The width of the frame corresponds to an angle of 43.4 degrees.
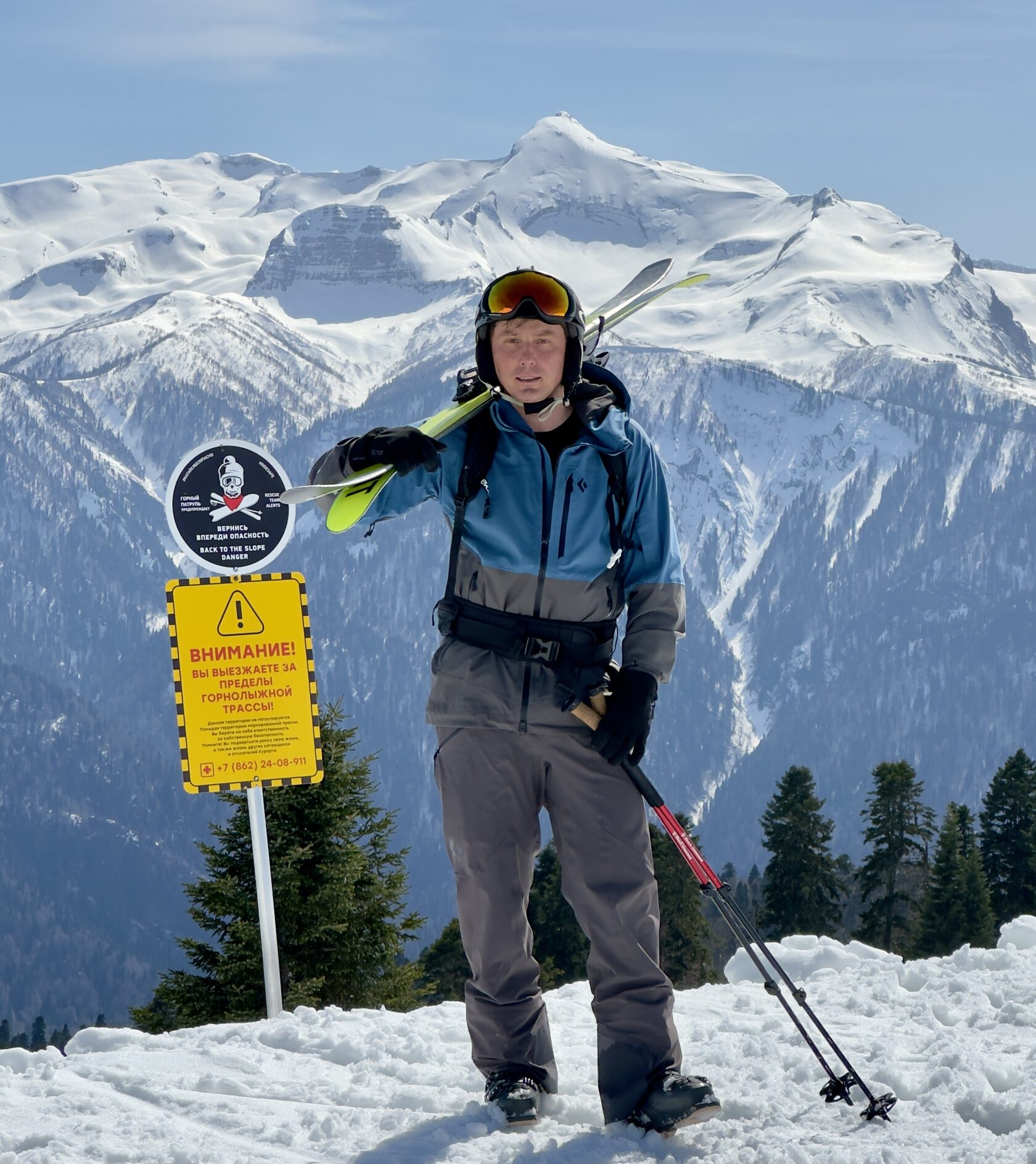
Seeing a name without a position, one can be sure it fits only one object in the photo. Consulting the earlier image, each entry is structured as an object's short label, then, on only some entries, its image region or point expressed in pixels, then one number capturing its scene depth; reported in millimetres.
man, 4035
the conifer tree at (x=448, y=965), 29422
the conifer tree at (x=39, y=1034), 111450
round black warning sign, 6574
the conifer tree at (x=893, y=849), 39562
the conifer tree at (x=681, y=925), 27734
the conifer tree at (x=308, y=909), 14031
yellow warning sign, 6574
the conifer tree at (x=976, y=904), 34312
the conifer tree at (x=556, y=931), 28547
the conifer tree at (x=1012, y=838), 36656
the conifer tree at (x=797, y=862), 37562
